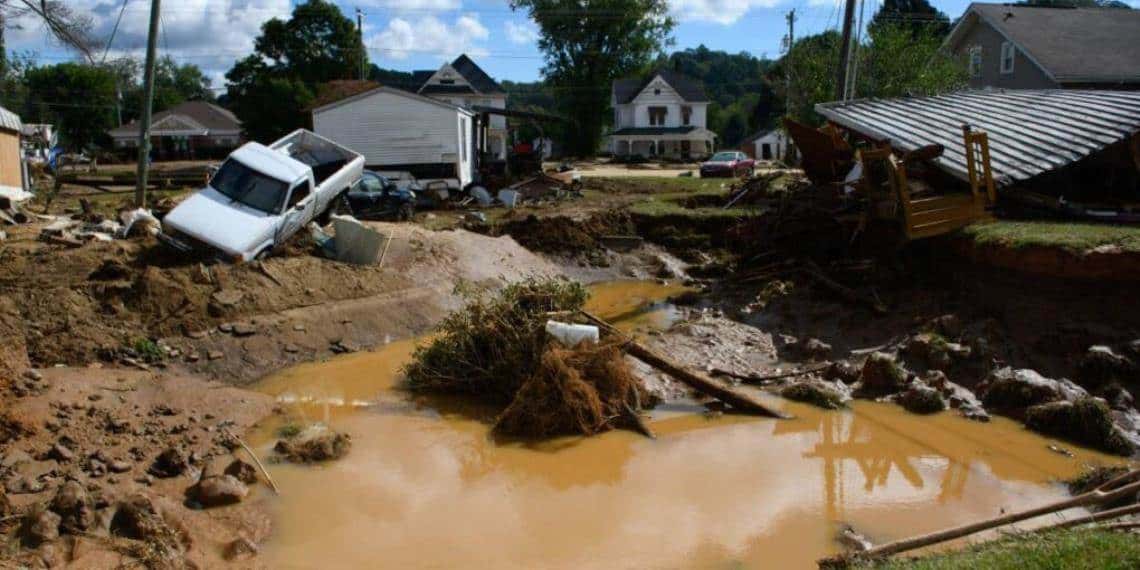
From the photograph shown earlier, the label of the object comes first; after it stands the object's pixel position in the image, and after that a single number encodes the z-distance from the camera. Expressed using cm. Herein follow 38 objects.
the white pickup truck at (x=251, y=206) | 1462
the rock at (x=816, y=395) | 1116
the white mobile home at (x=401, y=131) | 2792
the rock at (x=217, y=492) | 806
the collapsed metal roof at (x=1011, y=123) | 1466
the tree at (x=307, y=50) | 5475
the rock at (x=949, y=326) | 1244
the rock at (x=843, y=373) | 1195
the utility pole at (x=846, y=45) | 2417
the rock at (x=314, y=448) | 933
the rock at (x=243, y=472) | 862
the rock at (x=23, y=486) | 771
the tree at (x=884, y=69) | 3153
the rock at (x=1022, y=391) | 1039
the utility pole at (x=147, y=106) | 2012
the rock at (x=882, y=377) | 1149
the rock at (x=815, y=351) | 1294
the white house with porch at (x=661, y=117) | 6844
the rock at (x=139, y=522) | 709
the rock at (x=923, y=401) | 1081
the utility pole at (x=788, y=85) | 3659
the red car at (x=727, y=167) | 4041
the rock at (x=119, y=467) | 851
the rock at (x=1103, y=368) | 1072
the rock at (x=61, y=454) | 850
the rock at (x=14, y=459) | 816
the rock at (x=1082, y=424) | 945
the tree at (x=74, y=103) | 6362
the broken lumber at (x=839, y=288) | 1385
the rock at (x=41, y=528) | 675
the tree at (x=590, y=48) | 6431
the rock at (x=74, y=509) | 698
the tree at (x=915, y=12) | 5806
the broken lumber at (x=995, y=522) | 582
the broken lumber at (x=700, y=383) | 1086
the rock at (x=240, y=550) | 718
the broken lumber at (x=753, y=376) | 1202
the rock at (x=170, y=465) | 864
